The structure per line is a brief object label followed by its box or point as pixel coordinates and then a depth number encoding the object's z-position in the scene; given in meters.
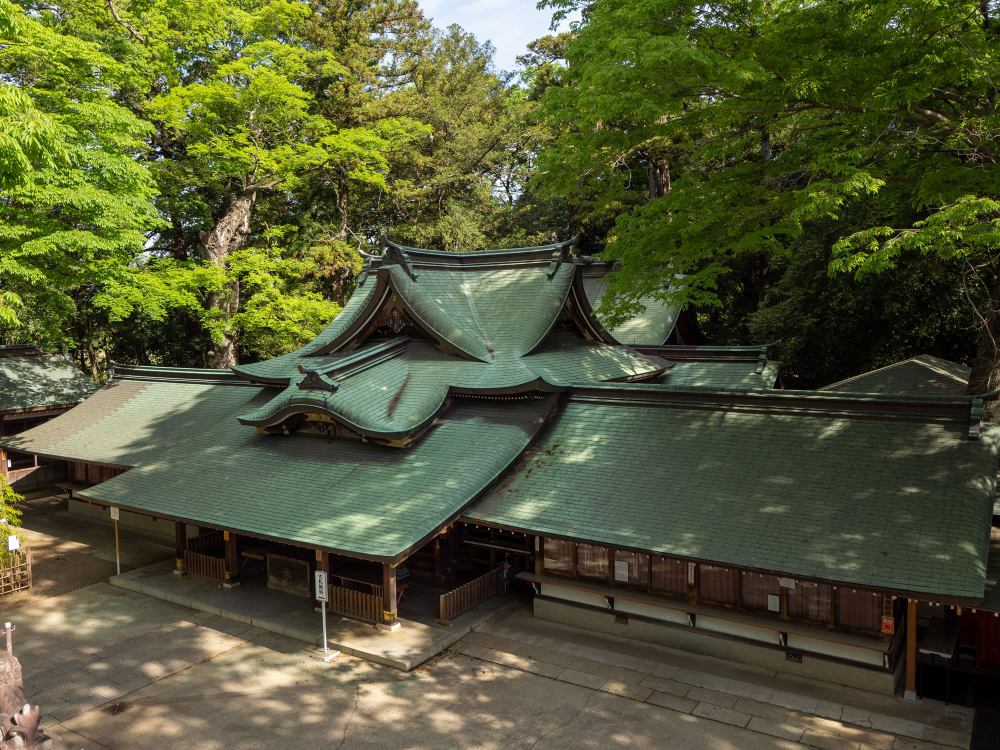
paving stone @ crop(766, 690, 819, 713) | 10.26
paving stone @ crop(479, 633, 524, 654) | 12.59
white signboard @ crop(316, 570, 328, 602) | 12.30
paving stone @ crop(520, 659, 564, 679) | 11.62
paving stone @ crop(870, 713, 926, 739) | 9.48
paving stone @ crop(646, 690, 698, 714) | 10.37
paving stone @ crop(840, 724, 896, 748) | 9.27
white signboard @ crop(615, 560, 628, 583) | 12.99
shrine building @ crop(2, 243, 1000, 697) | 10.64
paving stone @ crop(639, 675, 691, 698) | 10.88
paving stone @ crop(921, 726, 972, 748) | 9.19
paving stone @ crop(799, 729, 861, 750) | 9.23
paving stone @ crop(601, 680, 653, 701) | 10.80
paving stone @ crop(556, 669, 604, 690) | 11.19
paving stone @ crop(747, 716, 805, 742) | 9.55
